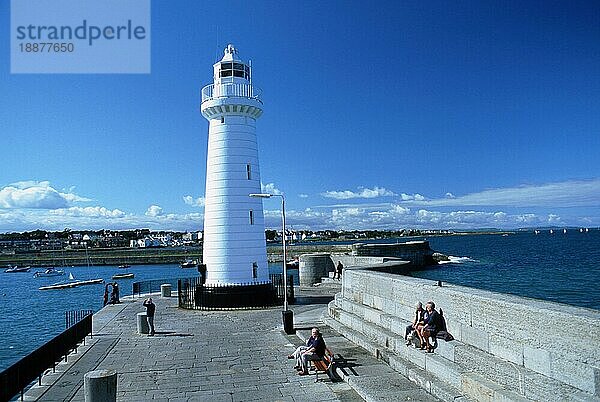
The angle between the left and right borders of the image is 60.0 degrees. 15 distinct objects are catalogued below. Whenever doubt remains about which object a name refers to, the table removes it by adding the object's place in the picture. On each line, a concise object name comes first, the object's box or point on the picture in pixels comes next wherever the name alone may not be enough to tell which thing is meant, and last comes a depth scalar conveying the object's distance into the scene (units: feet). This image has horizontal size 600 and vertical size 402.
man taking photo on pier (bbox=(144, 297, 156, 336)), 55.36
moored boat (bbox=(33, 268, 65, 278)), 260.42
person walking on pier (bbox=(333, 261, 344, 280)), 109.16
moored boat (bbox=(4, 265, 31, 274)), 303.27
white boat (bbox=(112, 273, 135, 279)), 239.38
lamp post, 53.16
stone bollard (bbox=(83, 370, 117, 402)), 28.27
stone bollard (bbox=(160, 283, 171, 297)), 93.61
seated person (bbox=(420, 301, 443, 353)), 32.17
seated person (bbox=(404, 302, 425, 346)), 33.53
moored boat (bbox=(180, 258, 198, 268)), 292.06
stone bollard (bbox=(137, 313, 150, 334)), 56.18
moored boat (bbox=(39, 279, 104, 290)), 186.50
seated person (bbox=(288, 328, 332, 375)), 36.78
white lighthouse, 74.95
